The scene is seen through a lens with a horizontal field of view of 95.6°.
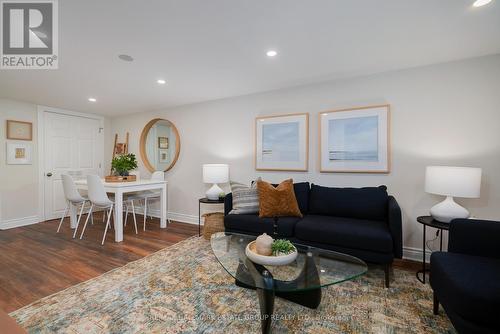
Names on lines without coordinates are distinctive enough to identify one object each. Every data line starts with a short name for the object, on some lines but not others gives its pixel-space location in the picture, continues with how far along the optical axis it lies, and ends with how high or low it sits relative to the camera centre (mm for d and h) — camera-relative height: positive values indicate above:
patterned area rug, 1522 -1088
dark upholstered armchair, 1133 -637
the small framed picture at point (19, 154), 3825 +156
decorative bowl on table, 1531 -643
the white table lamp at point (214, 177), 3436 -196
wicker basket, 3234 -857
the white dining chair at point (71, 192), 3420 -436
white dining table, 3176 -418
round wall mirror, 4770 +411
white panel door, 4297 +242
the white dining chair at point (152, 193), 3760 -522
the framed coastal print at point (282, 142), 3180 +327
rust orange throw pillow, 2627 -444
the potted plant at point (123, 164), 3635 -9
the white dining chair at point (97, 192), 3156 -404
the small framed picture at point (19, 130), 3812 +566
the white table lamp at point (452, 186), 1997 -186
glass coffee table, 1400 -723
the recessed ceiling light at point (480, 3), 1540 +1123
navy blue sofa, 2018 -604
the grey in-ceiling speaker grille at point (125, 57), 2322 +1102
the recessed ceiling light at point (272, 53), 2227 +1115
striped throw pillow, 2834 -462
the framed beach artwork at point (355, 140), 2717 +319
